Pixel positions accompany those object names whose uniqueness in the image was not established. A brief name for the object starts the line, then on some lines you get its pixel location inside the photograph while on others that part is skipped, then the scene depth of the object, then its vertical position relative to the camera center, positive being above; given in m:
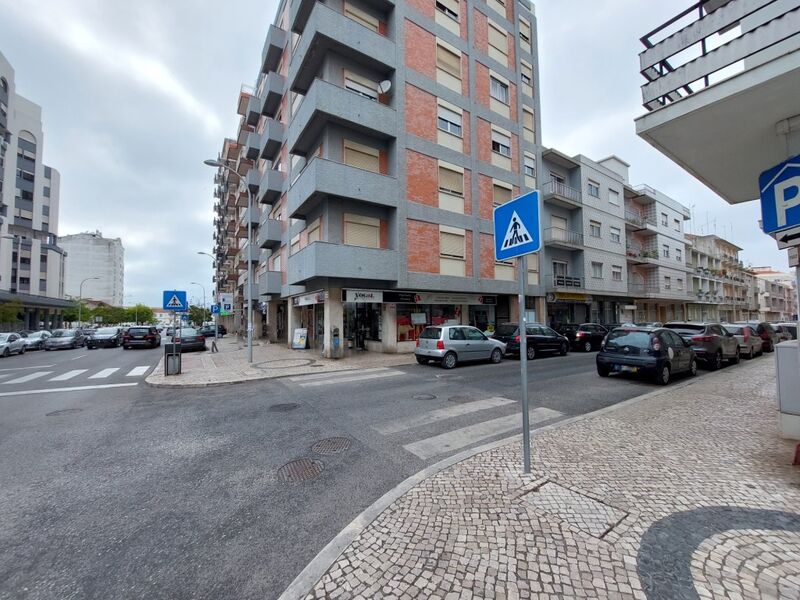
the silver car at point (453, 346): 12.45 -1.15
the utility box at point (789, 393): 4.66 -1.13
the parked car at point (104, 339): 25.80 -1.47
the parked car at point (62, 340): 24.86 -1.47
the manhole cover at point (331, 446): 4.80 -1.88
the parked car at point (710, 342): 11.30 -1.01
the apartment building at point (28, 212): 44.75 +16.39
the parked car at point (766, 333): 17.20 -1.10
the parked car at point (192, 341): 21.25 -1.40
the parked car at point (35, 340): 24.66 -1.47
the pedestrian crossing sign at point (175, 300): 13.28 +0.74
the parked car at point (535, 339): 15.26 -1.13
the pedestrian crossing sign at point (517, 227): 3.49 +0.96
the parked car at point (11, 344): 20.53 -1.48
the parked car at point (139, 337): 23.66 -1.27
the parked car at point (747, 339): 14.23 -1.16
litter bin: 11.12 -1.35
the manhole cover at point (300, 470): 4.01 -1.88
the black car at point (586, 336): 18.50 -1.22
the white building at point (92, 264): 98.44 +16.69
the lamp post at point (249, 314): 14.35 +0.18
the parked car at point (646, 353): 8.90 -1.11
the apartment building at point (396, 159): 15.24 +8.46
